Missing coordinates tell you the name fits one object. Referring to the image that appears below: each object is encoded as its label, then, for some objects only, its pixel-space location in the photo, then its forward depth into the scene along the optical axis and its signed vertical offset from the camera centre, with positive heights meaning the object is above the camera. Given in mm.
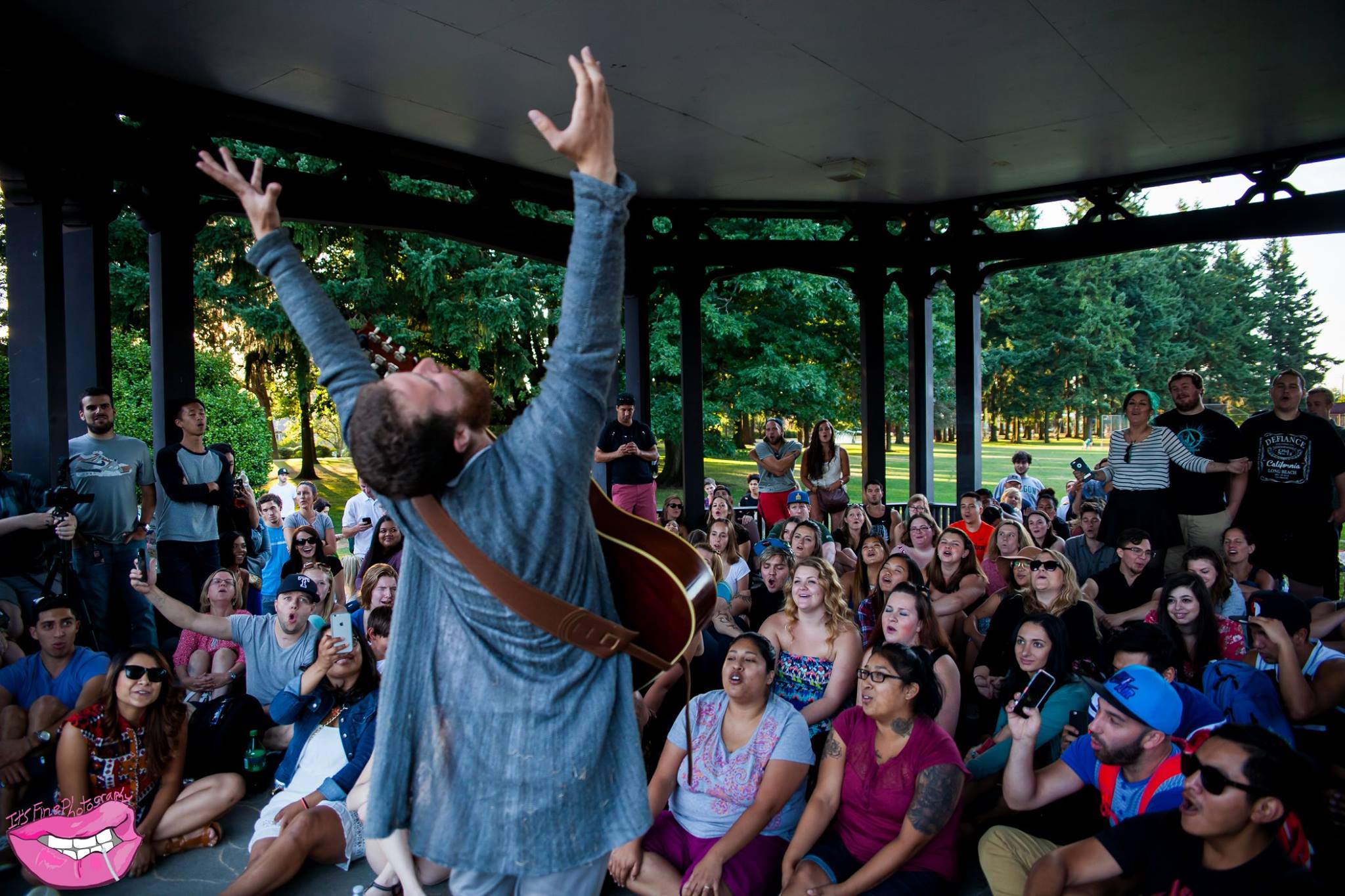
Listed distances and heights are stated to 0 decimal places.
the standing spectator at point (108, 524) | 4434 -409
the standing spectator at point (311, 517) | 6715 -583
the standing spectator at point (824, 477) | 7688 -355
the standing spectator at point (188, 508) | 4816 -360
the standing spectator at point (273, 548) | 5492 -741
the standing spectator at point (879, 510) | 7695 -661
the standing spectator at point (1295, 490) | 5207 -356
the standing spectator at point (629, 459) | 7176 -170
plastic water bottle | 3801 -1388
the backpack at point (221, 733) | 3789 -1272
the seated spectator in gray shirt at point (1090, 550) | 5504 -757
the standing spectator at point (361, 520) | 6715 -613
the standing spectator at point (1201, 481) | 5344 -304
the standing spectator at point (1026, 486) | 8742 -526
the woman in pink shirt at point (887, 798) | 2736 -1186
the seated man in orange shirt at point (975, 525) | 6504 -686
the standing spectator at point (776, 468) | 7781 -278
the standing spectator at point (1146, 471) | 5359 -240
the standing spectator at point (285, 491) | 9836 -557
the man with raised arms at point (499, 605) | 1187 -250
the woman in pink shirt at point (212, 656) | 4223 -1066
